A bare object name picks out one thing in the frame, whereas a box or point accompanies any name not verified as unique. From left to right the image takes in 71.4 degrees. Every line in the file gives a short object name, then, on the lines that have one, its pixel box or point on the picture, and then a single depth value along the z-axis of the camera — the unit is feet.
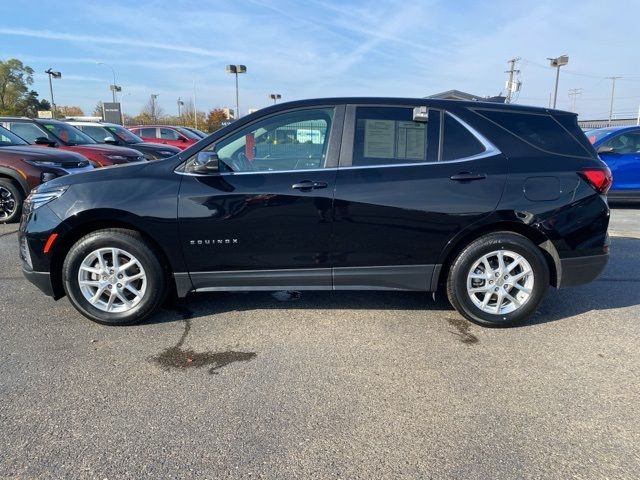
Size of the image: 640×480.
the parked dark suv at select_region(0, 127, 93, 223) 23.62
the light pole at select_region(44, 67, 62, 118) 146.30
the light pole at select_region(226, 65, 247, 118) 94.89
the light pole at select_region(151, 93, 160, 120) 224.53
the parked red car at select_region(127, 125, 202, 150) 58.79
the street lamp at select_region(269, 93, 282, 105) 134.72
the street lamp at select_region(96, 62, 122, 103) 164.48
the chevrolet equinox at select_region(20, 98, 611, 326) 11.28
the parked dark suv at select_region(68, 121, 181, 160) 41.91
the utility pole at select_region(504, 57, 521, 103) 150.24
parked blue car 28.50
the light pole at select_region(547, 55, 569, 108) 101.15
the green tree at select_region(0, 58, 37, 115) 196.95
